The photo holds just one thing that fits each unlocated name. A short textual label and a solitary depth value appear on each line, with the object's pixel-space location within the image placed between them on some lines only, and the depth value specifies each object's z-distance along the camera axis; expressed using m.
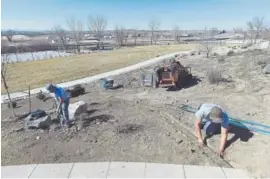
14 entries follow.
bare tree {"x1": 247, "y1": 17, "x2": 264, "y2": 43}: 31.72
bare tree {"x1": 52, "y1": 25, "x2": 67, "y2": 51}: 38.65
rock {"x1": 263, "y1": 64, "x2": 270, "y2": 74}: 8.74
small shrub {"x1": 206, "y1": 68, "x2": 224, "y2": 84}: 8.09
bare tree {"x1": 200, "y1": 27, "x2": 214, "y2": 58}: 15.38
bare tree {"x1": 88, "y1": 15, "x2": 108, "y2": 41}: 48.47
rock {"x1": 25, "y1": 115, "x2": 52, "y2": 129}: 4.83
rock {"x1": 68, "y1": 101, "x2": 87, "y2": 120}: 5.26
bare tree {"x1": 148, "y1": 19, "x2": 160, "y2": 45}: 47.77
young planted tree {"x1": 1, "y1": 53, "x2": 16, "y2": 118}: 5.93
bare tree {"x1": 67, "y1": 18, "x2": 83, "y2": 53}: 44.67
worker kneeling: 4.00
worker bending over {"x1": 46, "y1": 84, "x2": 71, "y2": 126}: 4.54
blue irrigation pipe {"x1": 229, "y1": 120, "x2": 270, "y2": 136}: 4.43
